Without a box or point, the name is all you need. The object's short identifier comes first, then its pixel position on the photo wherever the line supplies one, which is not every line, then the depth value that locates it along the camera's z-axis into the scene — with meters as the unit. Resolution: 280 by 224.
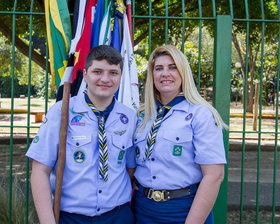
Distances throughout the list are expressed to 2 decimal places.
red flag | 2.64
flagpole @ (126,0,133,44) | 3.04
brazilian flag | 2.71
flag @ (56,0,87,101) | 2.63
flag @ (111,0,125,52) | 2.95
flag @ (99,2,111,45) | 2.85
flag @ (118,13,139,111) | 2.91
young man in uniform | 1.96
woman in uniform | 1.94
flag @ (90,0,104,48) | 2.86
